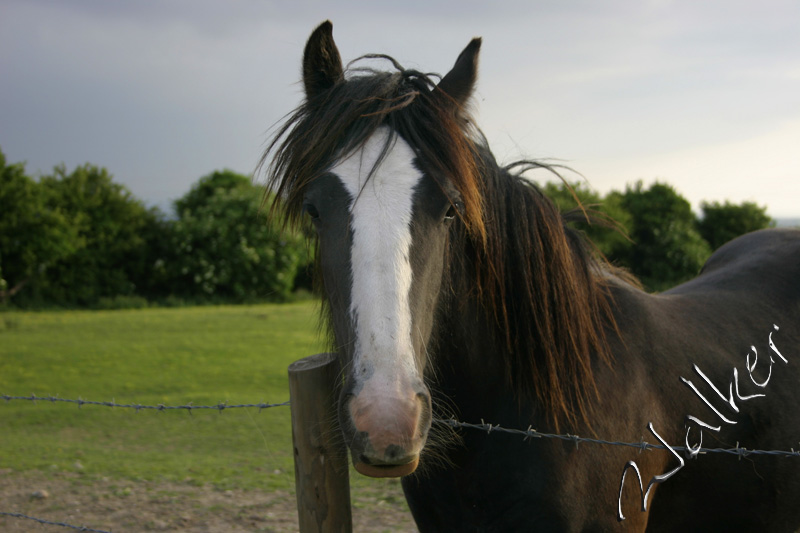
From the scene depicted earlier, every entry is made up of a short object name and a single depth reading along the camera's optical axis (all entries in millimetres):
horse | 1556
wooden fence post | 1862
